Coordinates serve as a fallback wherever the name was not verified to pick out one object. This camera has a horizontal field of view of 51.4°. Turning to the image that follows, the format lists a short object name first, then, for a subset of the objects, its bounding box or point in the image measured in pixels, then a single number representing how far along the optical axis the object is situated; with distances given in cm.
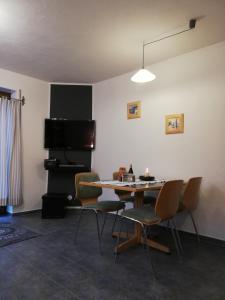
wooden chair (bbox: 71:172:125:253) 278
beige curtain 397
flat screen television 452
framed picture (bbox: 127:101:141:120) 392
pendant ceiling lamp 273
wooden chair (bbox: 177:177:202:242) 264
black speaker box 394
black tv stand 429
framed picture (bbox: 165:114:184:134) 335
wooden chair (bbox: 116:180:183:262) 217
